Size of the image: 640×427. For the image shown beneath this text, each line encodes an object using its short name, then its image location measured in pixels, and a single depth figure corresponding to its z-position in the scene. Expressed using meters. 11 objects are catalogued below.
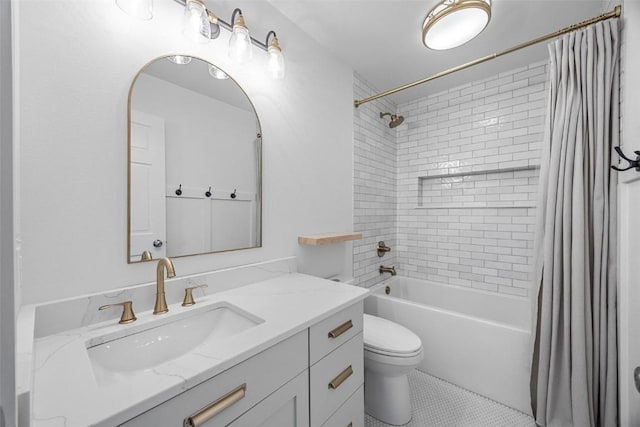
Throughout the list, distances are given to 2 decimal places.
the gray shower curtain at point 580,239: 1.29
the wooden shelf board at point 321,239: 1.64
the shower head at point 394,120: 2.51
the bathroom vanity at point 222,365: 0.54
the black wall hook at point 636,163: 0.97
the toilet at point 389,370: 1.41
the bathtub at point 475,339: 1.61
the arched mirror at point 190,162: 1.04
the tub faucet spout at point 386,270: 2.53
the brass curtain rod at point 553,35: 1.23
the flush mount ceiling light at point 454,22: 1.33
